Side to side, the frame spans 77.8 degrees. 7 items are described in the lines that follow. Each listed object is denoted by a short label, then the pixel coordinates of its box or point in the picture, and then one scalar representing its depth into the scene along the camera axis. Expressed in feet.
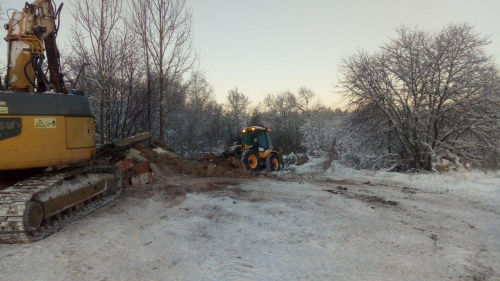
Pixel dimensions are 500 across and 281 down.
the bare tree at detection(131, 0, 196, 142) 47.42
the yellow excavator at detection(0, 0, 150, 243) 13.55
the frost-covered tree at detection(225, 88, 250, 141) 202.13
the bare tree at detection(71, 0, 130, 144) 41.09
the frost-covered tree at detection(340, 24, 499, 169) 38.88
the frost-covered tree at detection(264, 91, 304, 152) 184.96
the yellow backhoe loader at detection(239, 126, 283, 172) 43.21
